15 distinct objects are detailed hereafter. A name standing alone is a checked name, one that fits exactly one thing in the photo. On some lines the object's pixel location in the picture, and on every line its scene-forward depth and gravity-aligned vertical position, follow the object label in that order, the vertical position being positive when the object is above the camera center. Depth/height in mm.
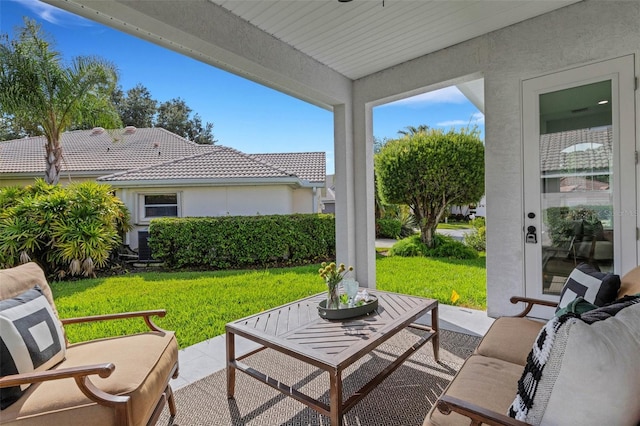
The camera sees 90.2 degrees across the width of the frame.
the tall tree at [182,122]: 20203 +5933
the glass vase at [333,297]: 2465 -671
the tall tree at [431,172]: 7730 +936
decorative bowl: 2363 -757
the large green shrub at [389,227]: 12086 -647
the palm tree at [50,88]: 6785 +2895
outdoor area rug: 2104 -1353
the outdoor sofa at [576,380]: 977 -554
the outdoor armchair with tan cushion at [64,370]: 1440 -830
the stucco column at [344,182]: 4762 +432
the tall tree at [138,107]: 18906 +6446
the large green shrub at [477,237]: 8727 -781
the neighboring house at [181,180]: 8820 +952
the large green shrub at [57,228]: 5801 -239
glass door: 2918 +340
